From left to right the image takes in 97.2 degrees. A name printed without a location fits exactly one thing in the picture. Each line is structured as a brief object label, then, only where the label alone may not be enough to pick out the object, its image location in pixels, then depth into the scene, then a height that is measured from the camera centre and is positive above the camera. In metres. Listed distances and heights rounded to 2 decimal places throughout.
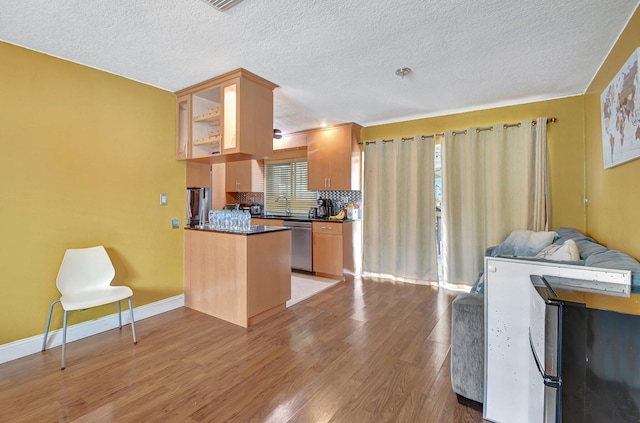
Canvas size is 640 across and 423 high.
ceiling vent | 1.75 +1.32
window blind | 5.56 +0.55
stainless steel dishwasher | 4.72 -0.55
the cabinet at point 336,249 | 4.45 -0.59
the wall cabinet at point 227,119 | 2.80 +1.02
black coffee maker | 5.02 +0.08
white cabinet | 1.46 -0.67
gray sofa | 1.67 -0.80
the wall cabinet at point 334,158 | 4.62 +0.93
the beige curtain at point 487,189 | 3.44 +0.31
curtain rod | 3.42 +1.12
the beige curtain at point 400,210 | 4.16 +0.04
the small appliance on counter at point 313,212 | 5.10 +0.01
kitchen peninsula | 2.80 -0.64
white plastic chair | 2.30 -0.62
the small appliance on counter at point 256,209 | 6.00 +0.07
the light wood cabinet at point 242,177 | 5.90 +0.76
